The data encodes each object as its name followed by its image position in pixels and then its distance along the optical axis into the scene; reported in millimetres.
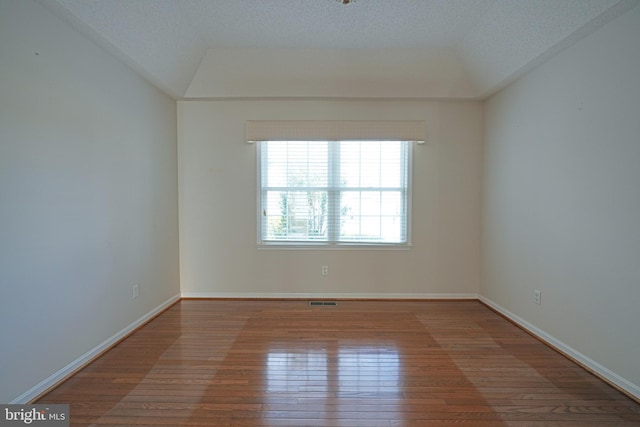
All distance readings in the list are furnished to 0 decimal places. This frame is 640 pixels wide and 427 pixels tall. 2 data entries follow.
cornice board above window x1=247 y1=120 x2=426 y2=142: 3416
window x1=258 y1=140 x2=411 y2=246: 3561
